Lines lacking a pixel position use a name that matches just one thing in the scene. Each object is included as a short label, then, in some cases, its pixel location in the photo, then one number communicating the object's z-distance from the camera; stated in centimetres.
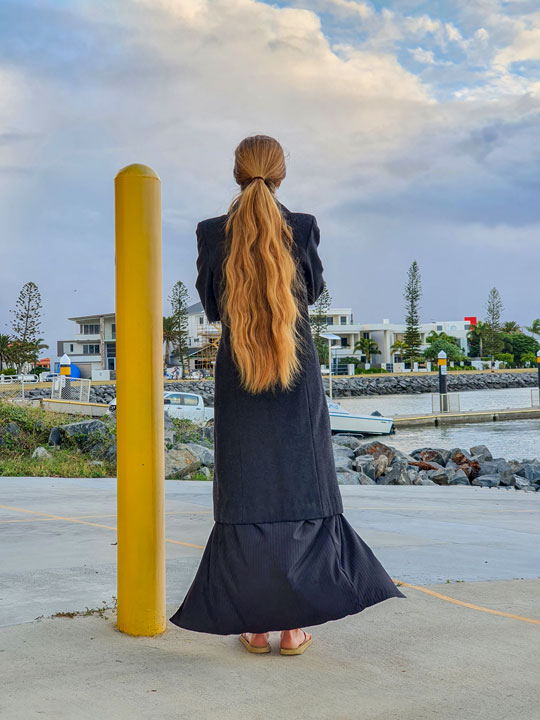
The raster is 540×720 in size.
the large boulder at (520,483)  1195
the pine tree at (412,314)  7612
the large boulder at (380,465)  1334
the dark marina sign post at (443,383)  3644
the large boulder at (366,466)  1320
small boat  2769
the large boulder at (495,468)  1330
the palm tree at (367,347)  9250
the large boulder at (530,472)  1288
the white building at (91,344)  7888
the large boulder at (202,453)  1107
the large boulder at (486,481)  1229
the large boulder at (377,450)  1575
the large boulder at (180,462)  994
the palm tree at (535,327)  11406
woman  247
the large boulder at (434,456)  1661
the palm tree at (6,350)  6394
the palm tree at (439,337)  9875
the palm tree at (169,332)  7981
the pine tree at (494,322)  9500
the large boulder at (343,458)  1359
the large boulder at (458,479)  1237
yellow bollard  273
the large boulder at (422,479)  1179
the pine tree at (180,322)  8038
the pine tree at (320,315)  7575
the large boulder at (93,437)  1073
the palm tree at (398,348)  8114
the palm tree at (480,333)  9800
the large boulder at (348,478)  1093
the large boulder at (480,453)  1656
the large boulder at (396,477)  1171
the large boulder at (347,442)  2098
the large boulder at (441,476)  1242
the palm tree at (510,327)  11080
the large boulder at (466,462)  1402
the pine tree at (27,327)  6319
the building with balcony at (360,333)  9412
